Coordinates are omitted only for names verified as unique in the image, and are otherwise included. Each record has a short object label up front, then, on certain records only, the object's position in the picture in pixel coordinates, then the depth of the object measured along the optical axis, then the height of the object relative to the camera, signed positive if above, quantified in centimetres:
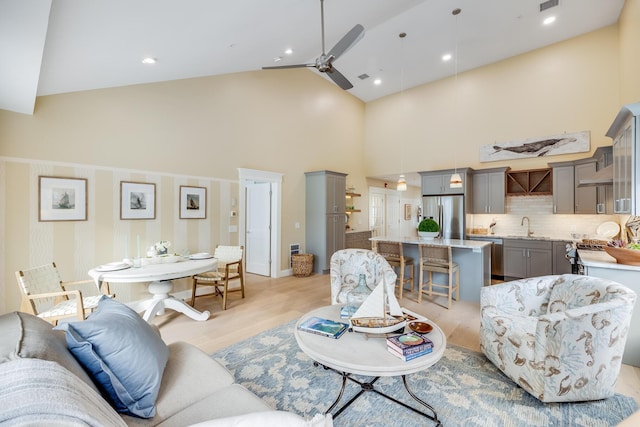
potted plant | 457 -23
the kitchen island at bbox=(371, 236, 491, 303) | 422 -76
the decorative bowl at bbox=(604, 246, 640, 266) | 246 -36
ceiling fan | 297 +183
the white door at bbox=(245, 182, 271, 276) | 585 -30
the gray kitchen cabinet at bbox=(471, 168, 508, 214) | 579 +50
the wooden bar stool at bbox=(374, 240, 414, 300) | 438 -65
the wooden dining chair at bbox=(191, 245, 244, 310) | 398 -86
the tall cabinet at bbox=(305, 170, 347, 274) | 612 +0
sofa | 69 -57
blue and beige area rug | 183 -133
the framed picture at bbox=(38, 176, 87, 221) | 313 +19
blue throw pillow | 123 -66
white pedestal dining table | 294 -65
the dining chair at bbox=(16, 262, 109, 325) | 250 -74
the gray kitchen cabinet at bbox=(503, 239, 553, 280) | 514 -81
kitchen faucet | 567 -21
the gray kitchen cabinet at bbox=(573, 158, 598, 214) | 477 +38
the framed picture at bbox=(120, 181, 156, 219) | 373 +21
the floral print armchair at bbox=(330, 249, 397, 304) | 329 -65
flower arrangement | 364 -44
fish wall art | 511 +134
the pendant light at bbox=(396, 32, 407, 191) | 514 +327
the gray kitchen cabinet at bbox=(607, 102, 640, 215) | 244 +53
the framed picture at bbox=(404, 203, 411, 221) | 983 +11
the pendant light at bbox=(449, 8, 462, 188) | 448 +279
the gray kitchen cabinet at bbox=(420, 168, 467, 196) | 599 +74
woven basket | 583 -104
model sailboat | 192 -69
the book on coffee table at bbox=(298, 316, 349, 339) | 195 -81
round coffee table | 158 -84
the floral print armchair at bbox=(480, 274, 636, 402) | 187 -93
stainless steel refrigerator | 600 +2
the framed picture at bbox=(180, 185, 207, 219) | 433 +21
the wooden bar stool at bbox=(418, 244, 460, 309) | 398 -74
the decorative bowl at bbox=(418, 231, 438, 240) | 456 -31
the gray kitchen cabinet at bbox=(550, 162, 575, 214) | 506 +50
